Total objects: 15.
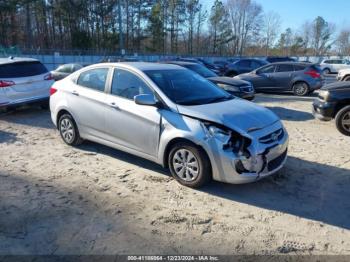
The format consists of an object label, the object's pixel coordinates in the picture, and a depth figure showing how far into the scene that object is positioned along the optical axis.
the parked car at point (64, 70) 17.20
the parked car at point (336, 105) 7.71
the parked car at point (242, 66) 20.79
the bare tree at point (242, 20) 80.81
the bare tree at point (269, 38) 84.94
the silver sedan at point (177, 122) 4.43
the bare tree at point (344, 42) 82.69
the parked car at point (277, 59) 30.38
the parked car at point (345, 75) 18.52
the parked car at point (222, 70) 21.80
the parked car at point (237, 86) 10.54
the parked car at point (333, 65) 31.67
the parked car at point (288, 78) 14.62
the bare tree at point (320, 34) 86.94
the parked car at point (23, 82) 9.18
